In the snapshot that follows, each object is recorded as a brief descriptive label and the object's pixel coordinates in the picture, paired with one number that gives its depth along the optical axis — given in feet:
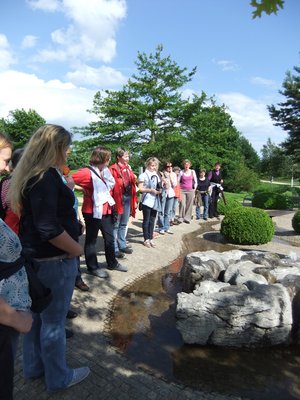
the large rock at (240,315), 11.58
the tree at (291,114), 86.74
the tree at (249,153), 183.30
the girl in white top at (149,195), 23.35
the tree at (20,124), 163.73
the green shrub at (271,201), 54.33
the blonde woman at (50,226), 7.26
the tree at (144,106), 67.67
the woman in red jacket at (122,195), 19.84
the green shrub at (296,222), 31.86
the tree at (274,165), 160.24
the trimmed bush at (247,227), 26.61
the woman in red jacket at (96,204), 16.08
